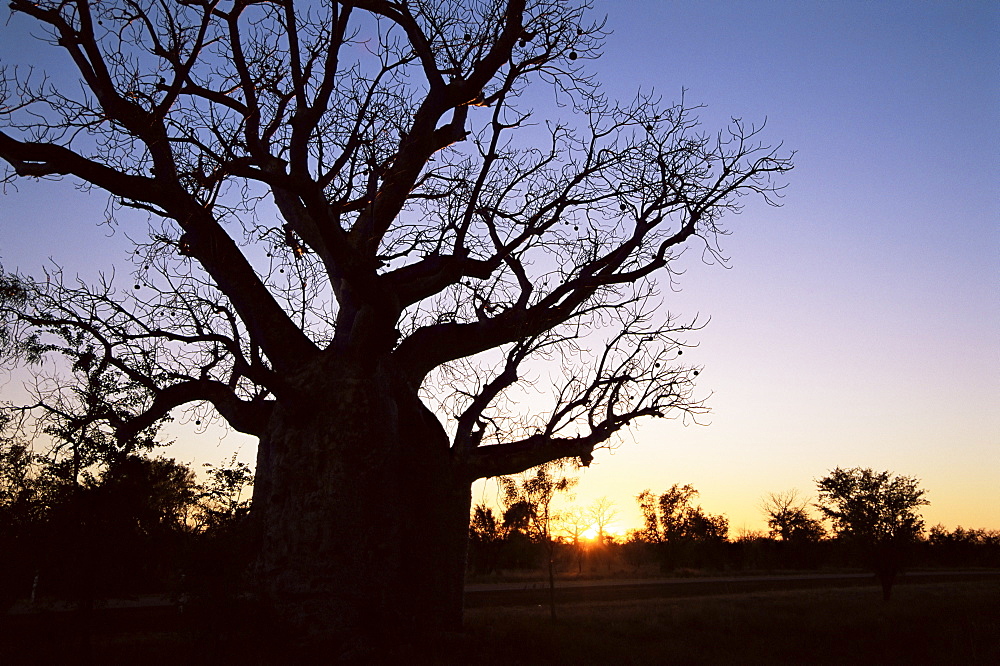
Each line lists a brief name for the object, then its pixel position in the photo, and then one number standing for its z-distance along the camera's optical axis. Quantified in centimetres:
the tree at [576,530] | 2617
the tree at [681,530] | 4553
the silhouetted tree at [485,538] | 3438
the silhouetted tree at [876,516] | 2164
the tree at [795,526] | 4800
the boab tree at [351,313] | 721
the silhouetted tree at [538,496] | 2108
